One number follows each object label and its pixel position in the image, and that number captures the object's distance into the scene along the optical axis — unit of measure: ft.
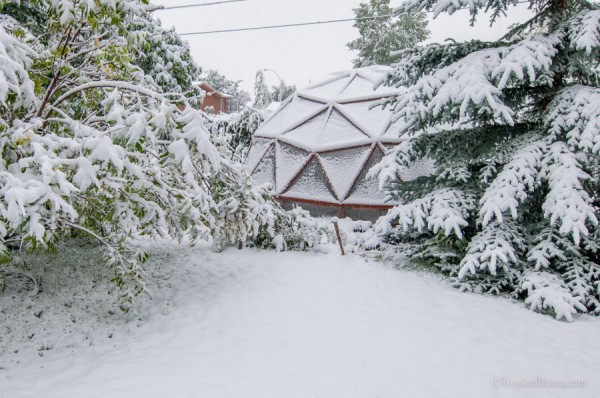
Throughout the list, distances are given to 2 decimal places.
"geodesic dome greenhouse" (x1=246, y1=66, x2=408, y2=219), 34.81
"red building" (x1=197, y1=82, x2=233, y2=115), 146.38
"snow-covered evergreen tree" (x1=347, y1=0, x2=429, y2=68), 104.42
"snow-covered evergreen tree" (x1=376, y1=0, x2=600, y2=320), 17.54
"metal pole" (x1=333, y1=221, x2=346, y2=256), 27.02
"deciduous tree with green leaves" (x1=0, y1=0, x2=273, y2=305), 11.32
